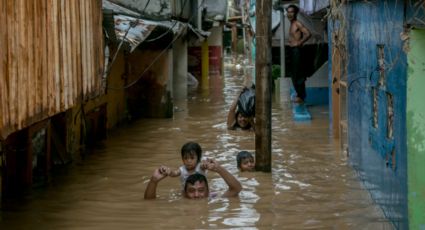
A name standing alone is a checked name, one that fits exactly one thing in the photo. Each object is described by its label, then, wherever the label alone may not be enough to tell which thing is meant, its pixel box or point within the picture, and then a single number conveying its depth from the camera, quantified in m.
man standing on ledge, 16.05
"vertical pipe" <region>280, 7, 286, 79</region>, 18.44
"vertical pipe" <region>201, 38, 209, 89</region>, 29.44
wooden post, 9.76
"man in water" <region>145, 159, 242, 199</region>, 8.59
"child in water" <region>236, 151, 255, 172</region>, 10.28
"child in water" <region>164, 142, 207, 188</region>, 8.69
